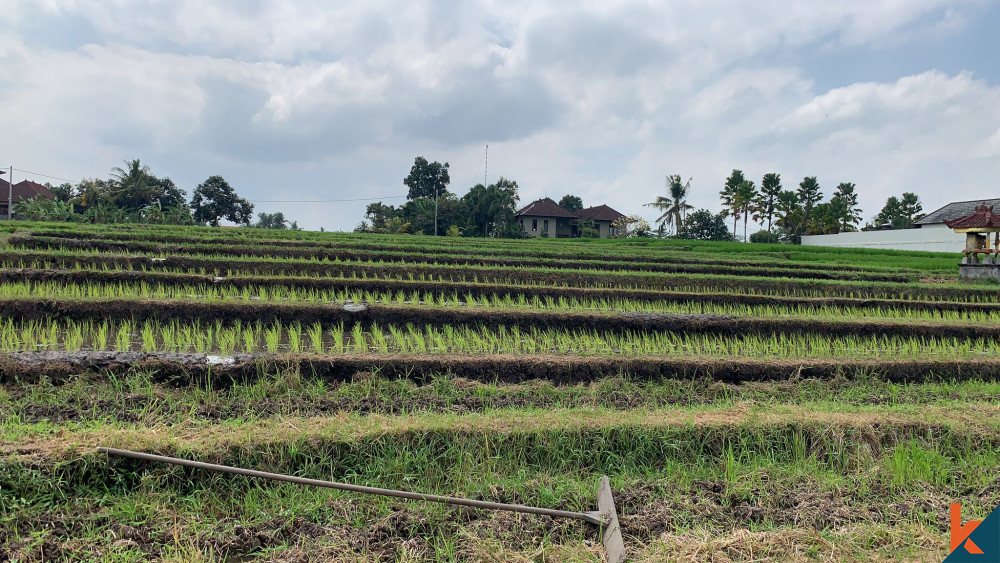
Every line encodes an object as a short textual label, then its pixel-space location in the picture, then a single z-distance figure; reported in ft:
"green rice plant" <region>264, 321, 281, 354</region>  18.03
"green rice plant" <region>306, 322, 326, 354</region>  17.74
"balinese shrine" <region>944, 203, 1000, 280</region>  48.67
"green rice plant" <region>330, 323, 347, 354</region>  17.80
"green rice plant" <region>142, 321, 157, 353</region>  17.84
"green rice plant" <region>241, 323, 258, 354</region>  18.54
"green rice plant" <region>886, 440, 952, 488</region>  10.62
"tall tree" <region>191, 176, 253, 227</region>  129.70
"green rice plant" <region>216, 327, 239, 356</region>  18.30
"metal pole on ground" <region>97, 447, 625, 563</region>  8.26
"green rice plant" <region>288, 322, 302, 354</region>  17.57
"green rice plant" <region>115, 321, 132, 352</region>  17.56
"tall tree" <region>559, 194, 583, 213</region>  191.31
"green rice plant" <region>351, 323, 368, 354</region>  18.26
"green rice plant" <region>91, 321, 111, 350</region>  18.31
